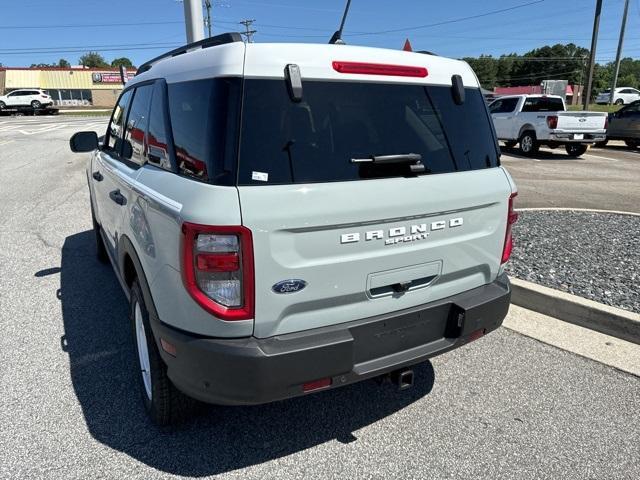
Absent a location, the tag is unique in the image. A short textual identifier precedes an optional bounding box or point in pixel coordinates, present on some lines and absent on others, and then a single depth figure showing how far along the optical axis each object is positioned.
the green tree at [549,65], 130.00
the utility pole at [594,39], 22.11
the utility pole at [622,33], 27.87
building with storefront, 65.81
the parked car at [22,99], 43.25
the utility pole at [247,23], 56.88
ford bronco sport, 2.04
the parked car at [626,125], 18.45
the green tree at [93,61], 141.62
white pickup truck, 14.99
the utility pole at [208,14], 55.04
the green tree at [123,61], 144.50
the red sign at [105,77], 68.69
